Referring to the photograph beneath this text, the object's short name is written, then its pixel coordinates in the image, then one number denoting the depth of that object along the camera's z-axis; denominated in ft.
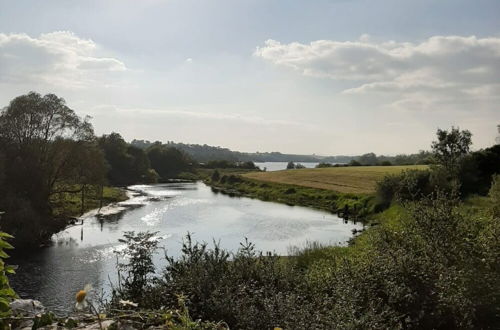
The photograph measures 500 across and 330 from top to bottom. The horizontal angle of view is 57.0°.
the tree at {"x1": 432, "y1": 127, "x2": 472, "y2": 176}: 136.05
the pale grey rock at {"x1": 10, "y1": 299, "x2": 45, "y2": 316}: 13.78
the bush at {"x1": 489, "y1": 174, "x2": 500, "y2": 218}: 41.82
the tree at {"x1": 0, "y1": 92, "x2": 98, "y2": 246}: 99.30
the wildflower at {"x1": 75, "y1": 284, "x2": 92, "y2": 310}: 8.49
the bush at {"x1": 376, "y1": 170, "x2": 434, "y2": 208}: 113.19
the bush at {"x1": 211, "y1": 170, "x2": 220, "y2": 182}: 309.08
